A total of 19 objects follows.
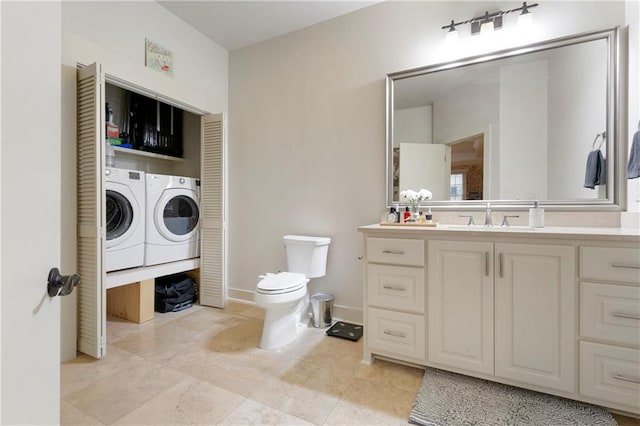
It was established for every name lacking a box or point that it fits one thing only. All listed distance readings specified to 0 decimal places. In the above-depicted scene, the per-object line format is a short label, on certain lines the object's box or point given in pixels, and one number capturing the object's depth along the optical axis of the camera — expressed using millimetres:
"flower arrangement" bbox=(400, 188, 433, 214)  2131
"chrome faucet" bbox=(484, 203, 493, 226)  1863
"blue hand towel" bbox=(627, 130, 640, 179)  1511
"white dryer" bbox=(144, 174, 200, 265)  2512
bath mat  1347
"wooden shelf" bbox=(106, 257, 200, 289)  2203
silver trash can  2418
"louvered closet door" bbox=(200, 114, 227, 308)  2822
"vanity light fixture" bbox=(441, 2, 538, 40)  1856
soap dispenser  1716
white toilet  2004
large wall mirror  1726
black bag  2746
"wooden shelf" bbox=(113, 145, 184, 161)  2713
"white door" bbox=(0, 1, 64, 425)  539
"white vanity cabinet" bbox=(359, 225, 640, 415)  1319
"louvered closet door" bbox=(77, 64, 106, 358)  1877
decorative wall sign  2377
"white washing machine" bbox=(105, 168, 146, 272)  2209
